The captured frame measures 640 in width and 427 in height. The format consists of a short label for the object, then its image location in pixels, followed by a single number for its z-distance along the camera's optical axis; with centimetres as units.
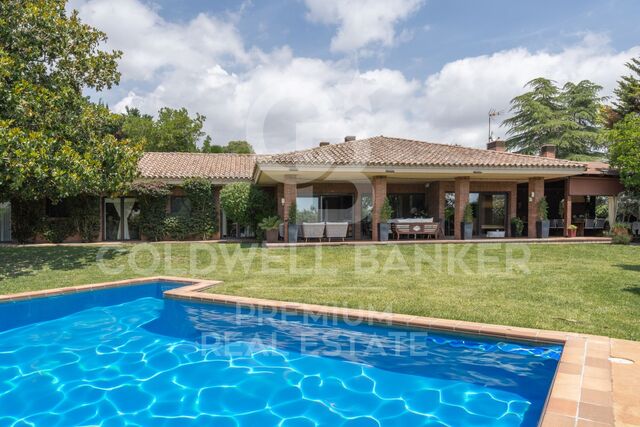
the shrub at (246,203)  1970
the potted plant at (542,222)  1979
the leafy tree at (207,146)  5025
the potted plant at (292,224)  1772
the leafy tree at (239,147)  6053
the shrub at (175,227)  2125
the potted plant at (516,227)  2095
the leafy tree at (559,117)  3681
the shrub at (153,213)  2125
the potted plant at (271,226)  1833
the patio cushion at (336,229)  1820
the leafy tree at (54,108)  1161
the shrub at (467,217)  1952
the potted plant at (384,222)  1841
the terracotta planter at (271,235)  1867
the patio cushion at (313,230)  1800
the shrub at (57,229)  2067
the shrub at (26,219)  2050
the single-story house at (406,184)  1823
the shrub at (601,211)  2714
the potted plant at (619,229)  1870
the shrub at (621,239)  1834
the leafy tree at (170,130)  4497
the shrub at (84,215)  2109
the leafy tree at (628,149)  1808
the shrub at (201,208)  2145
